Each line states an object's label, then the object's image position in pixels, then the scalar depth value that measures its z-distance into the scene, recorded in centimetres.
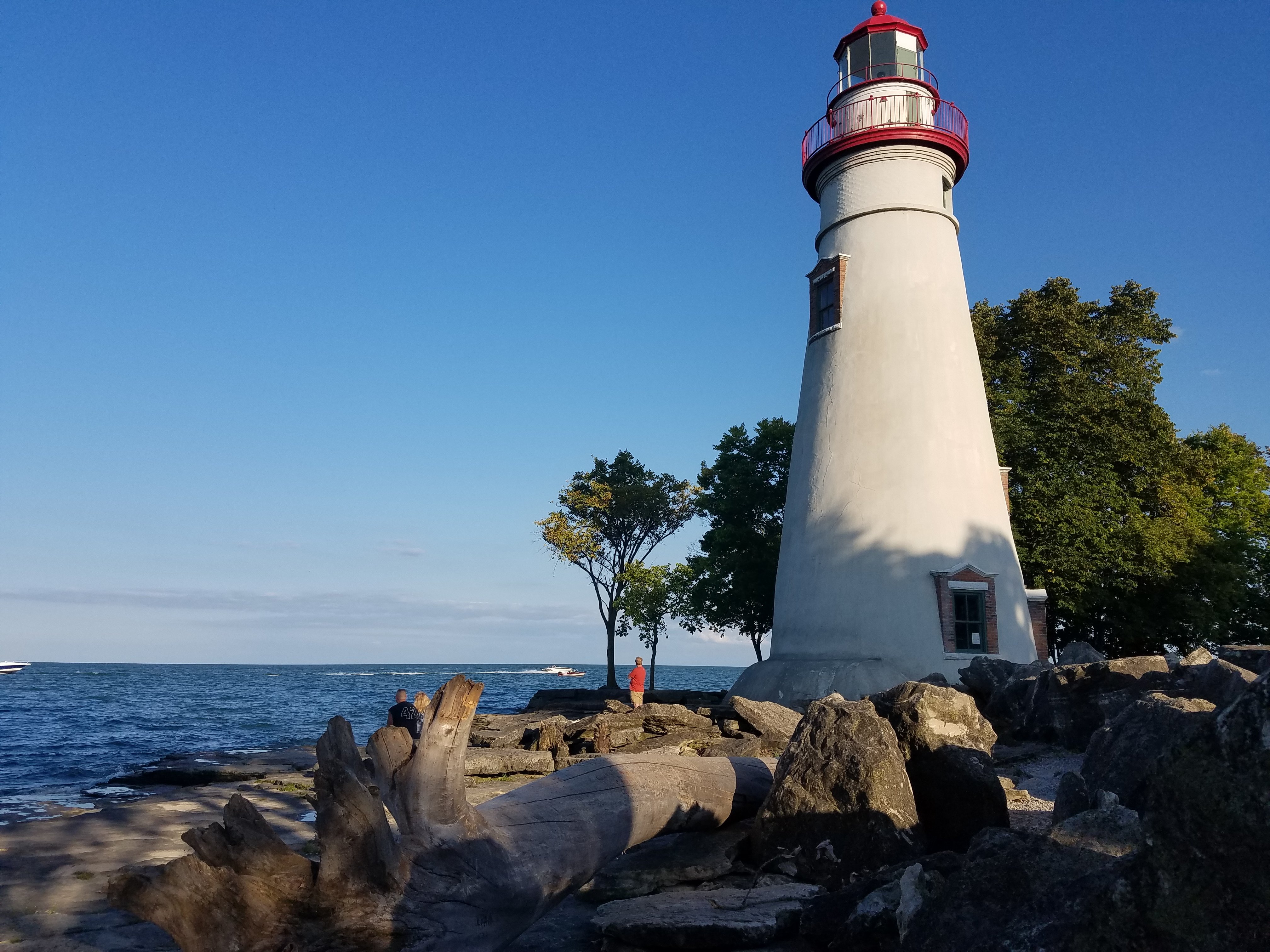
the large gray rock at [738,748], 1107
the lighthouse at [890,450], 1748
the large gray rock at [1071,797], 571
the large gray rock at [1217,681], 846
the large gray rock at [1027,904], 284
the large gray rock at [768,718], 1203
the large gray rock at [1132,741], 602
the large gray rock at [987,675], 1532
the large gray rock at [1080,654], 1670
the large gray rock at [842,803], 639
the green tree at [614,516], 3838
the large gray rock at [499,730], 1692
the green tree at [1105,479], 2459
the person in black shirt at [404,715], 1280
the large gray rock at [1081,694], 1227
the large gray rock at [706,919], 501
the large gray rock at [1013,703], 1383
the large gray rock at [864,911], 448
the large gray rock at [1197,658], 1202
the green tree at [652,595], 3531
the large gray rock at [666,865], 640
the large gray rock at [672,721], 1399
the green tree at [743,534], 2880
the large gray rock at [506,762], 1319
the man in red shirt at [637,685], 2017
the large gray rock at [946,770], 674
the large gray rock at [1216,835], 256
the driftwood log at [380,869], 394
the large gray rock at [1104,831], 421
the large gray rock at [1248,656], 1167
